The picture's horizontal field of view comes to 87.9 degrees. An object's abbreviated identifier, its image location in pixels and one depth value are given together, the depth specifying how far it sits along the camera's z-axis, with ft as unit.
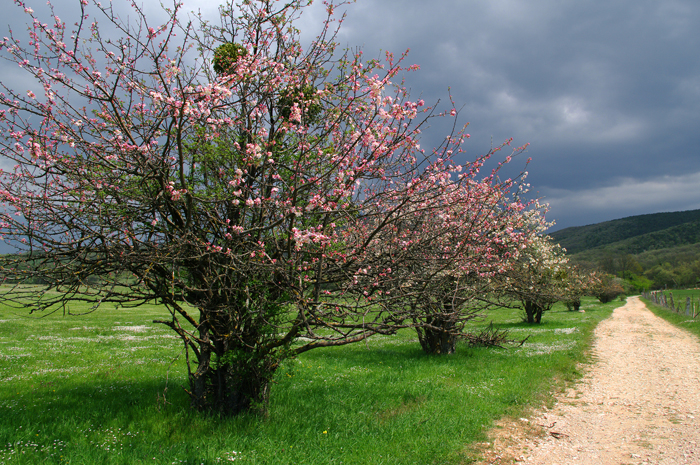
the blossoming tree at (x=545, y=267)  77.66
